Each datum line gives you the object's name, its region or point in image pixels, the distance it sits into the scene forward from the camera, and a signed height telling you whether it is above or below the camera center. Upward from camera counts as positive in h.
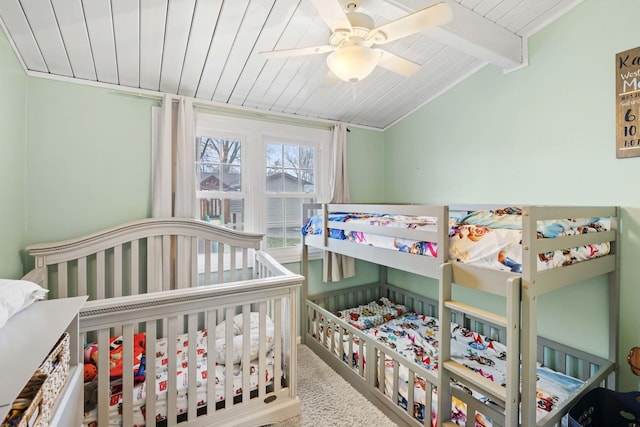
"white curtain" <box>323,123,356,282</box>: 3.09 +0.37
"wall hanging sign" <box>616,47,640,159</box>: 1.72 +0.66
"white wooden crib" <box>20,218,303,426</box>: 1.43 -0.60
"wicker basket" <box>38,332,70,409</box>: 0.91 -0.55
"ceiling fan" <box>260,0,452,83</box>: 1.23 +0.86
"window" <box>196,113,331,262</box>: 2.62 +0.37
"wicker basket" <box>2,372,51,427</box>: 0.73 -0.52
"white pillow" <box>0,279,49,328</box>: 0.94 -0.30
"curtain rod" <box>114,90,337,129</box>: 2.30 +0.95
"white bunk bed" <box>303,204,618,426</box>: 1.28 -0.50
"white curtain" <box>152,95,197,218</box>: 2.29 +0.41
